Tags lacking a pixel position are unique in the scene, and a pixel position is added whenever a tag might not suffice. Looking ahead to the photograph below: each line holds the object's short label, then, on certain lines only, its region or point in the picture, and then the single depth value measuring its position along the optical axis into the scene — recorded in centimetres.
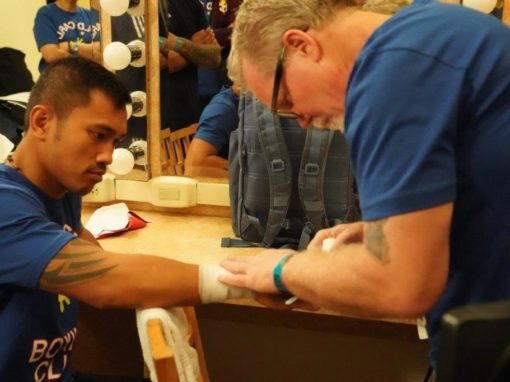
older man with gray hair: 69
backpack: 158
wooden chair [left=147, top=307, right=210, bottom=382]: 91
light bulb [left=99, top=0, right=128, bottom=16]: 182
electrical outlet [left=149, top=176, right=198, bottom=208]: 192
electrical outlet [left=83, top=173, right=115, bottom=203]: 196
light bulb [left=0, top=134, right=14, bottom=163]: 197
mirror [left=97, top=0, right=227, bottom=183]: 189
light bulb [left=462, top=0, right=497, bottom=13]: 161
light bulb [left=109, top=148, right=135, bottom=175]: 190
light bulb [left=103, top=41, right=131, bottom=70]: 184
